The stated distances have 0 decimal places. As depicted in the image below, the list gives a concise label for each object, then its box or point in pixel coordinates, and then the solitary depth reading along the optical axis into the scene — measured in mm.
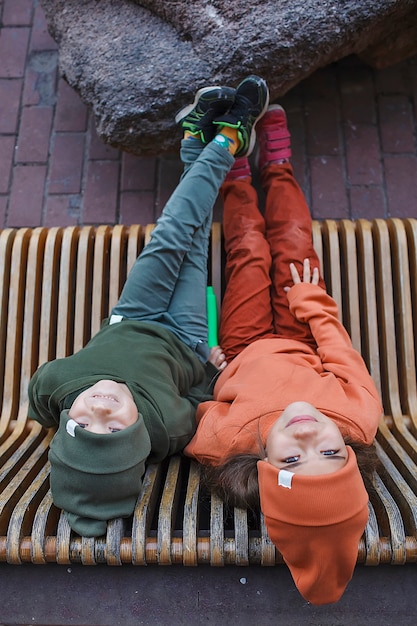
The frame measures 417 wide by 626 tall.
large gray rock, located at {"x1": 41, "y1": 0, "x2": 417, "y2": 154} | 2688
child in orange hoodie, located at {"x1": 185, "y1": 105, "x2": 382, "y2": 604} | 1825
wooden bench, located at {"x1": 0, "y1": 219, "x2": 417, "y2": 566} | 2291
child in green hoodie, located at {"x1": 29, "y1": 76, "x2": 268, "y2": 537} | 1980
